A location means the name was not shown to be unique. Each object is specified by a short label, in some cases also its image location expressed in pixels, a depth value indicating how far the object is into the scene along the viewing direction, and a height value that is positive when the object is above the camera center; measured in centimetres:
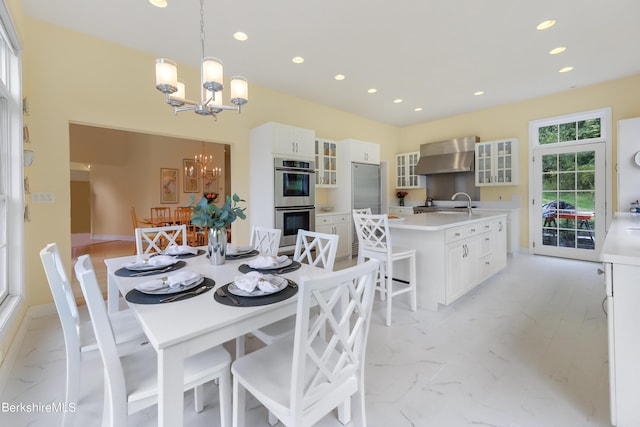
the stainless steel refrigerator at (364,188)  517 +45
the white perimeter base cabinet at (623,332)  124 -57
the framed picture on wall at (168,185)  730 +75
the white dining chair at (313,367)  95 -67
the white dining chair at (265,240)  241 -26
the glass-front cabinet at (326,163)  488 +87
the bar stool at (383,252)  259 -41
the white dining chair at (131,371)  102 -68
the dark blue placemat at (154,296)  121 -38
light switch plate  275 +17
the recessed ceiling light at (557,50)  330 +193
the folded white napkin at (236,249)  216 -30
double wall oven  395 +22
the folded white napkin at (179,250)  214 -30
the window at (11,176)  216 +31
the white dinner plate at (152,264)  168 -32
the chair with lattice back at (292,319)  152 -65
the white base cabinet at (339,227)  463 -28
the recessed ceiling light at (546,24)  279 +191
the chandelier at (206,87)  174 +89
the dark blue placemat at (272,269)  167 -36
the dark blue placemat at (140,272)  159 -35
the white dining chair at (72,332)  130 -65
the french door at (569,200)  447 +15
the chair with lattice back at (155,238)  239 -20
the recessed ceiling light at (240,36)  295 +193
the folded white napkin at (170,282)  131 -35
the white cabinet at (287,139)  392 +109
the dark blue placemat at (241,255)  205 -33
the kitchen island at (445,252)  269 -45
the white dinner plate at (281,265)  170 -34
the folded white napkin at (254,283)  129 -34
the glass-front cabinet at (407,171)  642 +95
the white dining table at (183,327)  93 -42
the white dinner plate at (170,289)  128 -37
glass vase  183 -22
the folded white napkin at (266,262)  172 -32
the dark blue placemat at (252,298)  118 -39
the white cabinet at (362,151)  513 +116
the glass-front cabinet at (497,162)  507 +91
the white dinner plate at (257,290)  126 -37
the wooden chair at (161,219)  540 -13
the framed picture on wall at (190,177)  757 +99
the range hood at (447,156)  554 +114
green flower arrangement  175 -1
